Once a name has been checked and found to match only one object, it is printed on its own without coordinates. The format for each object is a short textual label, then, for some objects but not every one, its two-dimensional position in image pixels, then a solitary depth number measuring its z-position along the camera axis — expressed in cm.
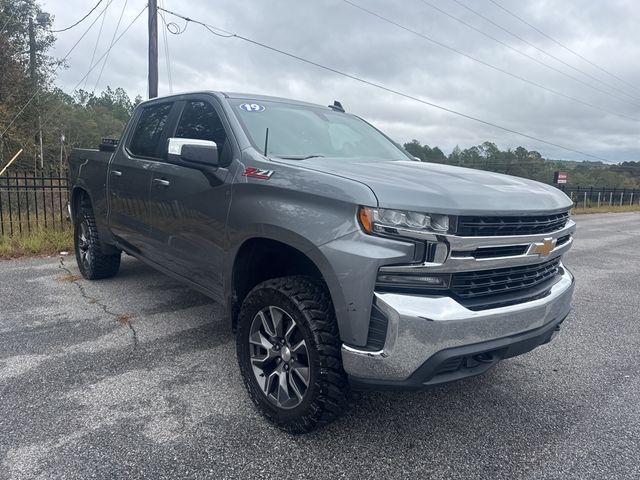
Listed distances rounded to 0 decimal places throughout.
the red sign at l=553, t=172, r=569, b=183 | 2788
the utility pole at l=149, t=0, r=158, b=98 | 1080
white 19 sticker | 349
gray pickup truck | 221
